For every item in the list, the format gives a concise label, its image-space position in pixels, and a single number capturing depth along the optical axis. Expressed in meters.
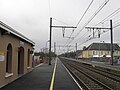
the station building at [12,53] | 6.50
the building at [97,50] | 59.22
